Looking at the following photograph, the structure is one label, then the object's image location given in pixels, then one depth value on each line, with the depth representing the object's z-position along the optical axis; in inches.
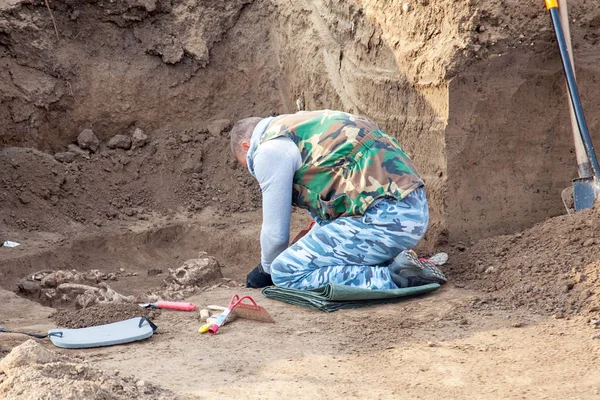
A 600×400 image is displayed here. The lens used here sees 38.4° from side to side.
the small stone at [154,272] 235.6
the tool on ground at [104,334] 157.8
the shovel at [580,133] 198.5
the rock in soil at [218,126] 282.7
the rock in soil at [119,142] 277.1
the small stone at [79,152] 274.4
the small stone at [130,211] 264.7
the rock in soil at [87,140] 274.7
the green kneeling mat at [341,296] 175.6
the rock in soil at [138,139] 277.9
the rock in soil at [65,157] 271.9
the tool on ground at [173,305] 181.0
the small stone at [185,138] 280.7
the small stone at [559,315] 162.2
